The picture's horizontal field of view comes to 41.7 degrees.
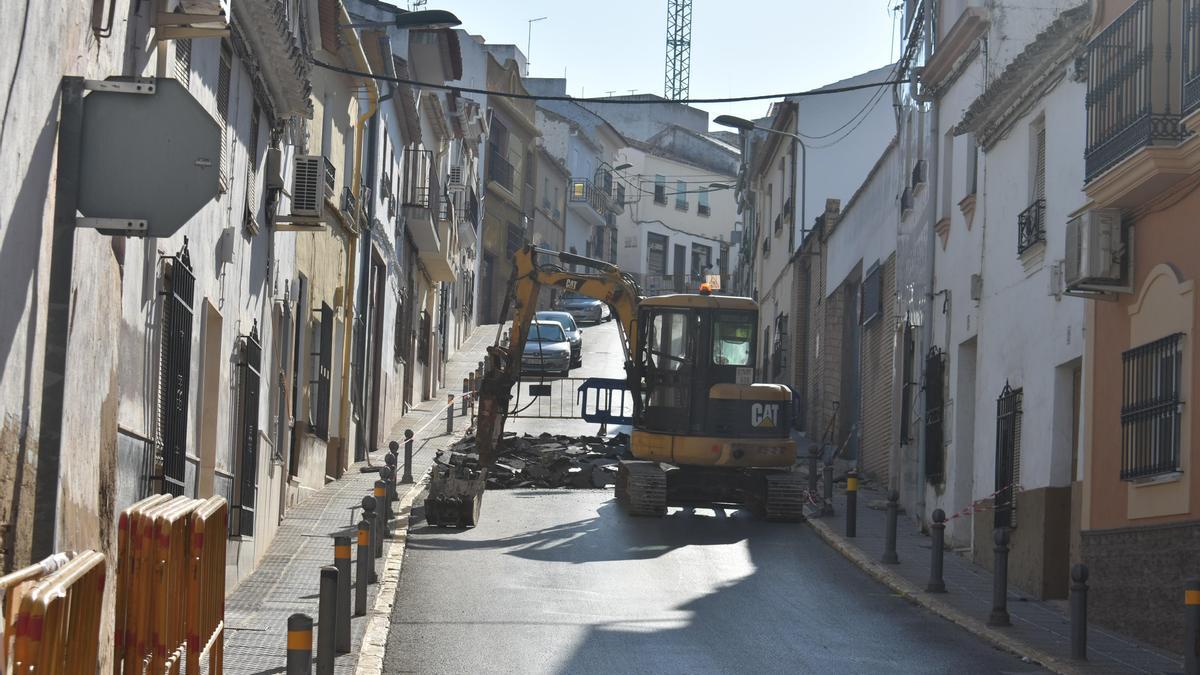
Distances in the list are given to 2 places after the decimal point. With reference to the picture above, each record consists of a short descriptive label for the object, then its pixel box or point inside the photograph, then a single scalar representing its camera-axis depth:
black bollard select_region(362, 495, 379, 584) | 12.88
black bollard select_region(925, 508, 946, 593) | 14.69
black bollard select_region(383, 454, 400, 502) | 19.10
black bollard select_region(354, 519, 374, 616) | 12.20
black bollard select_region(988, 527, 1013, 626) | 12.62
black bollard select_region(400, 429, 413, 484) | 23.41
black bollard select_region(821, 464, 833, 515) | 21.31
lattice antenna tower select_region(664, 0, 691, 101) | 80.81
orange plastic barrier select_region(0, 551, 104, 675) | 4.55
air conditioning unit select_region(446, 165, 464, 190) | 42.84
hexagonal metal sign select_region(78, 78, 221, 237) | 7.20
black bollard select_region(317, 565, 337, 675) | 8.93
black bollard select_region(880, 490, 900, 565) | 16.61
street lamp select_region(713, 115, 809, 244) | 36.41
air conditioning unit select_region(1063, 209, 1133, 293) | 12.90
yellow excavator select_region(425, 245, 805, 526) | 21.31
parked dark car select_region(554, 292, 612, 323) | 62.84
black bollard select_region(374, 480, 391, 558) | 15.50
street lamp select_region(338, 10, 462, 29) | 21.98
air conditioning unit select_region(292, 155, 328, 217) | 16.86
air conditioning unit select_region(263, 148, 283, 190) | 16.08
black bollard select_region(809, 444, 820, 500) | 23.33
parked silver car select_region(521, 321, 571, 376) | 41.47
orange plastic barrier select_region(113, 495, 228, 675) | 6.71
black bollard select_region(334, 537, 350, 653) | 10.66
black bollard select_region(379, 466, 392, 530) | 16.54
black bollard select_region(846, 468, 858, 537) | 18.44
